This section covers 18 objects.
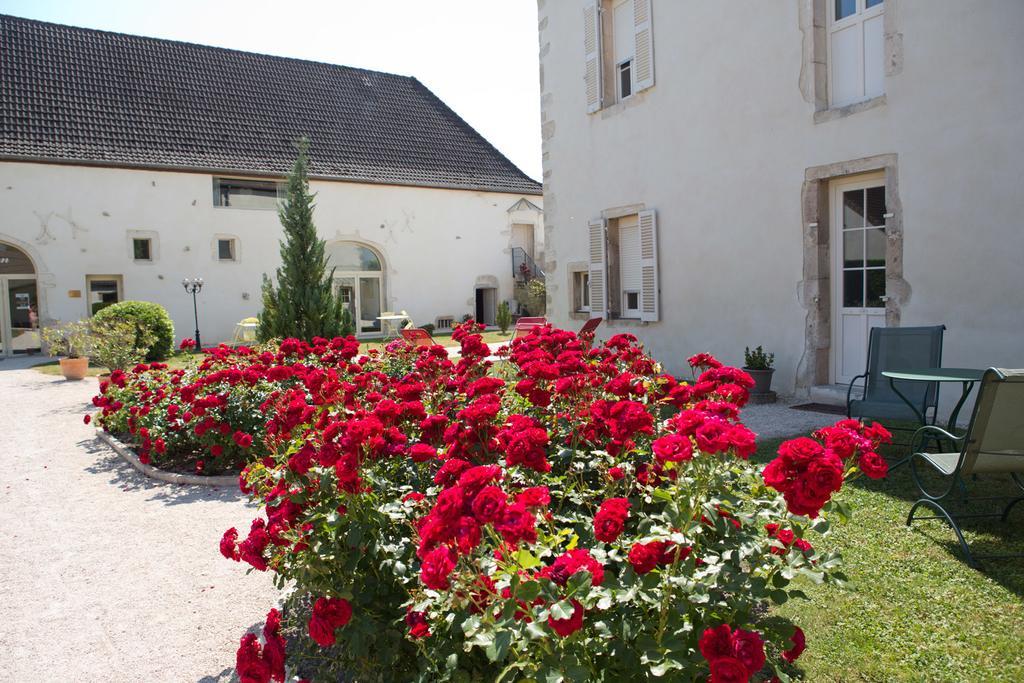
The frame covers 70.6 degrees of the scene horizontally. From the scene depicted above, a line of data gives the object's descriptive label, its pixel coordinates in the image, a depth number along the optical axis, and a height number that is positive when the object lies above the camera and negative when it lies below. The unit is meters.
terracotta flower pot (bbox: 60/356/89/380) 12.55 -1.01
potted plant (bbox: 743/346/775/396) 7.47 -0.87
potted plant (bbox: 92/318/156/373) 10.43 -0.57
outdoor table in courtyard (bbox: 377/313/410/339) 21.27 -0.73
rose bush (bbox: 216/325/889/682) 1.67 -0.67
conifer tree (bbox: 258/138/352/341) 12.46 +0.22
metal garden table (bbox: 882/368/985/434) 4.29 -0.60
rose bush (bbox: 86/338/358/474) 5.54 -0.86
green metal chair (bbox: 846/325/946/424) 4.99 -0.64
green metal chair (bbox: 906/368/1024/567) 3.09 -0.67
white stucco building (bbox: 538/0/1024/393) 5.88 +1.13
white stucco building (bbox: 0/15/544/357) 17.39 +3.23
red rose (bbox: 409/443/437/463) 2.29 -0.49
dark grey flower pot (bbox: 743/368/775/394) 7.46 -0.97
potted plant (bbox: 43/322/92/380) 11.84 -0.69
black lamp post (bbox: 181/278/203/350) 17.92 +0.48
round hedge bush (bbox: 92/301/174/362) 14.59 -0.27
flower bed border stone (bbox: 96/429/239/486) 5.39 -1.30
